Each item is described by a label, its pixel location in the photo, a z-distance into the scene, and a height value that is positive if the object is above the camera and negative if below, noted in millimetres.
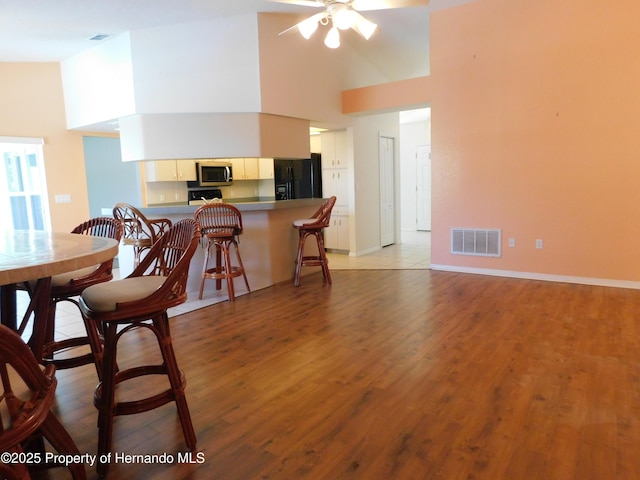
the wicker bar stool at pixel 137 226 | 4242 -361
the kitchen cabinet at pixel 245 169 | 6383 +285
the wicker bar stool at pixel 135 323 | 1757 -579
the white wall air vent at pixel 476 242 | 5102 -779
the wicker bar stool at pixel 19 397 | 1038 -550
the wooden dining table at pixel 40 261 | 1294 -216
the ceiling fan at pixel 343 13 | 3125 +1306
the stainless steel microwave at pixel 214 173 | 5984 +223
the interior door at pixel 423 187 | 9974 -149
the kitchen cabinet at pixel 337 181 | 6688 +50
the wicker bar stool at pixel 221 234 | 4203 -455
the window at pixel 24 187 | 5891 +125
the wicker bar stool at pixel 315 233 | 4773 -557
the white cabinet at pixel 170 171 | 5734 +274
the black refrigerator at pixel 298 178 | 6414 +125
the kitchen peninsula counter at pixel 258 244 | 4629 -664
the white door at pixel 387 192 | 7397 -176
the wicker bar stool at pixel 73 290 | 2176 -494
